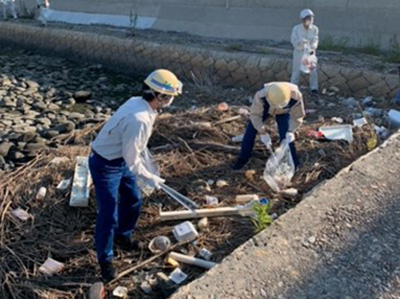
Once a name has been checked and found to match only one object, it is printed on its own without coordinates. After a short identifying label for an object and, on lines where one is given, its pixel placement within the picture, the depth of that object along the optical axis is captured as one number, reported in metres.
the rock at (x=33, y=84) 12.09
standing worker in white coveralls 7.92
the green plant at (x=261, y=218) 3.92
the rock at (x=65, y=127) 8.49
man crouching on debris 4.97
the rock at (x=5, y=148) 7.38
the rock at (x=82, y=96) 10.97
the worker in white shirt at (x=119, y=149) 3.53
